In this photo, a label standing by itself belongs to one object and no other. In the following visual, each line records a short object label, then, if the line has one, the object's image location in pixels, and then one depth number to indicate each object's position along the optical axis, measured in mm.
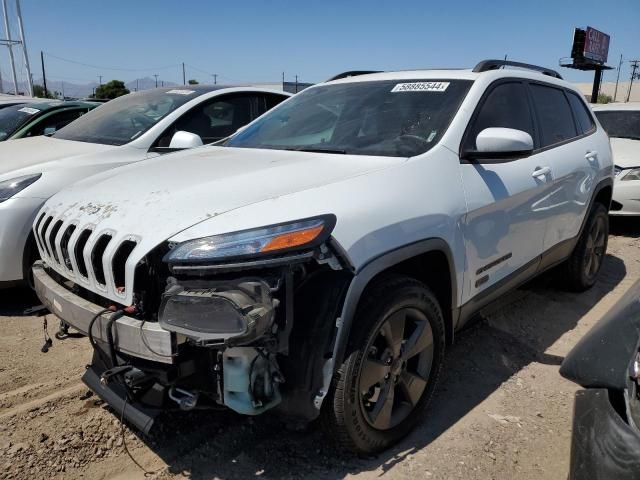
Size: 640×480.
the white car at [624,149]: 6934
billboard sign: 41062
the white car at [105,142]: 3932
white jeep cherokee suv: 2008
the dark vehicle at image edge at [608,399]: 1501
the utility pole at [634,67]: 85250
